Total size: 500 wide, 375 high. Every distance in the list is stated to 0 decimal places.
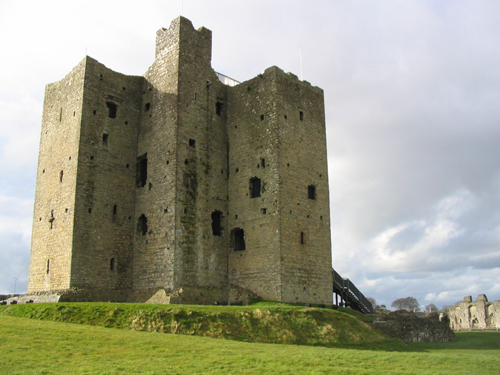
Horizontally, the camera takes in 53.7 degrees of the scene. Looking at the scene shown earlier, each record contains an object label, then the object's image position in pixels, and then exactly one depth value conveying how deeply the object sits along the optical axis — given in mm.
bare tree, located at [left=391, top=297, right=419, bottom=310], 102162
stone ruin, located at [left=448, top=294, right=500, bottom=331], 38062
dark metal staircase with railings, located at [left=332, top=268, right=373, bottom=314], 28453
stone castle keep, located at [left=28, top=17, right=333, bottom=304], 23797
